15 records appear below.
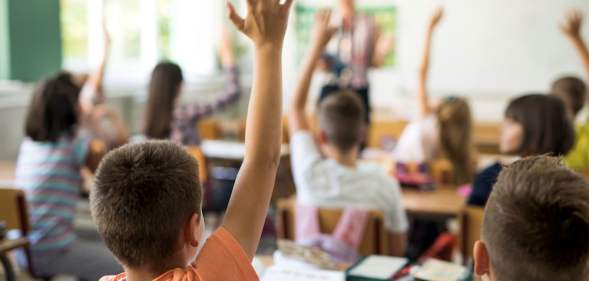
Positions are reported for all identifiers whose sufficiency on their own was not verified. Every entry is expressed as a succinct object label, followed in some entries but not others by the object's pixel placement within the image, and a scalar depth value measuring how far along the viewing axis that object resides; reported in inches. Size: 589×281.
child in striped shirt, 119.0
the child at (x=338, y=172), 109.3
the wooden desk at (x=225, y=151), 184.2
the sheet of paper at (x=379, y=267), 72.0
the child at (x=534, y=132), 112.3
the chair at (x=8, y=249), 97.8
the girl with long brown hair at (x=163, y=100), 155.8
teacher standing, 187.3
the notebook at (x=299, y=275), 74.5
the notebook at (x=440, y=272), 70.7
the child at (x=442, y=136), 154.0
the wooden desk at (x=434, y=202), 126.6
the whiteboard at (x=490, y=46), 276.8
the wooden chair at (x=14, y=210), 112.5
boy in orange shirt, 49.4
